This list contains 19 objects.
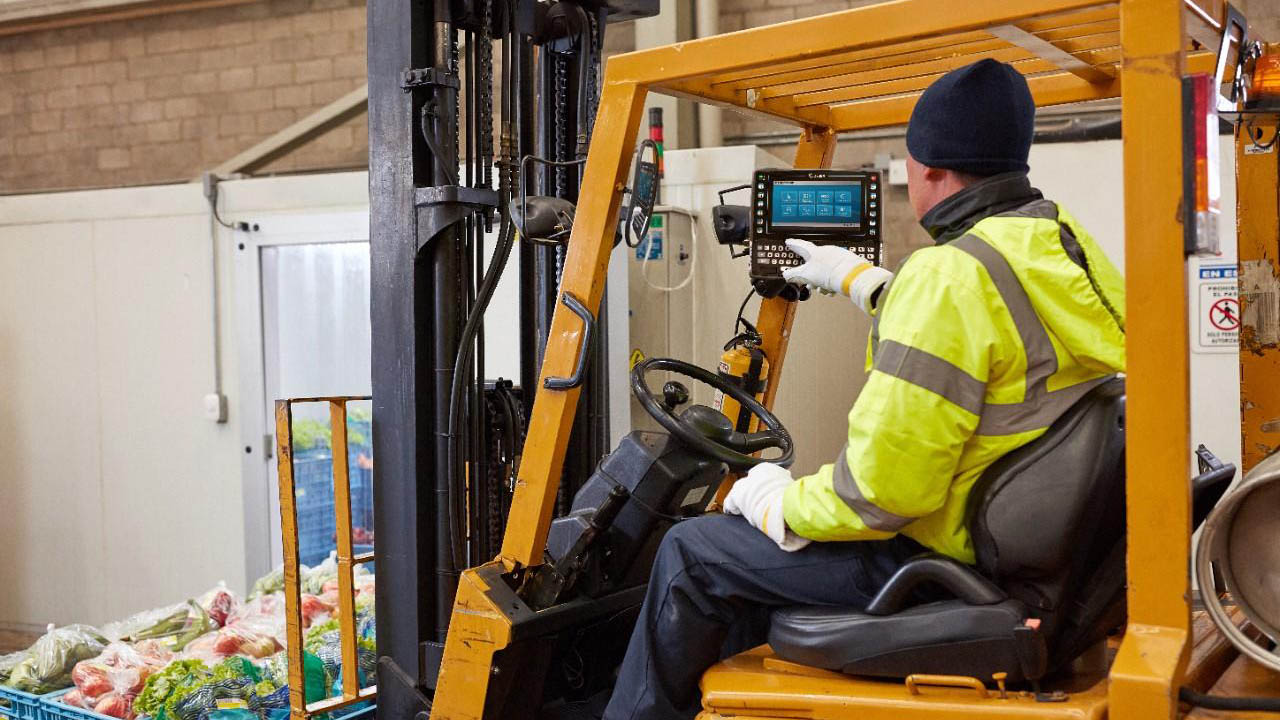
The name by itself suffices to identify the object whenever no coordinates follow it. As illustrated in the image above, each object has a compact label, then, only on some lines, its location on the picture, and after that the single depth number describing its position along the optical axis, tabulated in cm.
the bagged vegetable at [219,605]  533
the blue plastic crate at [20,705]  427
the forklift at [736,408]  206
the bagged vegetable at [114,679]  421
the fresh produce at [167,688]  411
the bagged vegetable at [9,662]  475
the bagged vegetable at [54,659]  456
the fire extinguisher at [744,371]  333
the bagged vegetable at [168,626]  504
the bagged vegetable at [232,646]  467
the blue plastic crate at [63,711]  391
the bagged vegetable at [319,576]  555
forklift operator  217
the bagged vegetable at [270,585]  577
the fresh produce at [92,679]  430
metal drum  231
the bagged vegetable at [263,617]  495
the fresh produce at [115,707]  417
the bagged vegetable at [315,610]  507
